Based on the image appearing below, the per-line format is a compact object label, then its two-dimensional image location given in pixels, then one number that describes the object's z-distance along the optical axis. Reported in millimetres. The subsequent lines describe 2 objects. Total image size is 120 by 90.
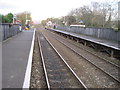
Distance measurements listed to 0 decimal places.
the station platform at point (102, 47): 9223
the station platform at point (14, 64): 4089
